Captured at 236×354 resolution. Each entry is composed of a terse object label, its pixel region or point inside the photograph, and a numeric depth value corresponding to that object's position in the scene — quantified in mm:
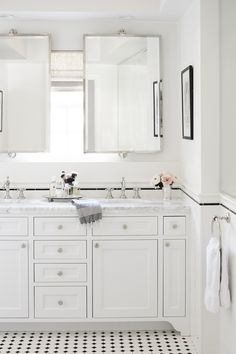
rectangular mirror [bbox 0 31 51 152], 4672
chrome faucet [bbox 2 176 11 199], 4645
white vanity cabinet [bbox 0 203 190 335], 4203
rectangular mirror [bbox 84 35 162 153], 4684
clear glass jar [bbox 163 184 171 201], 4566
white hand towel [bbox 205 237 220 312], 3449
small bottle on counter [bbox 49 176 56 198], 4605
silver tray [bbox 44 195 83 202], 4531
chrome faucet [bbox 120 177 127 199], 4665
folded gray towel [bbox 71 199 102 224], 4141
